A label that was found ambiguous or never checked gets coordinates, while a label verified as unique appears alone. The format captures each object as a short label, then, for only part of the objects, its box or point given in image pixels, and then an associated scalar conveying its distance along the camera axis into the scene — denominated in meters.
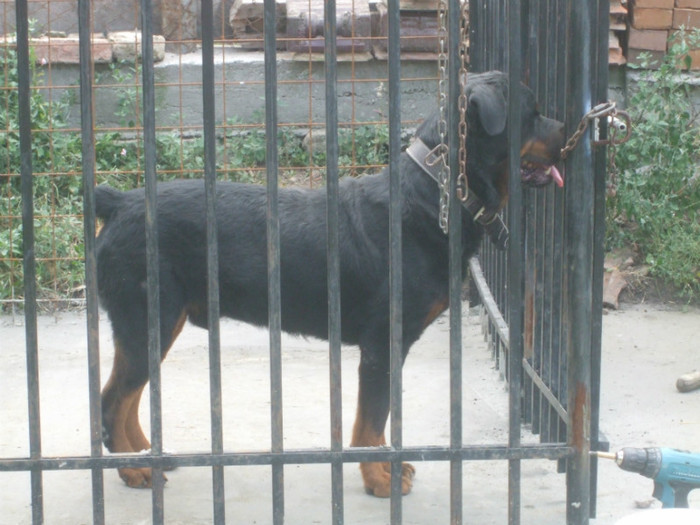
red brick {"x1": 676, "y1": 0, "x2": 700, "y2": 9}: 7.57
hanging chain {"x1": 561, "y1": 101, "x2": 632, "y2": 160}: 3.32
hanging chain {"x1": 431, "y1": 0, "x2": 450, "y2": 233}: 3.37
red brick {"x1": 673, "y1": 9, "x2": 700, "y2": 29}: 7.57
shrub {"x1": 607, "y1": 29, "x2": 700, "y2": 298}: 6.76
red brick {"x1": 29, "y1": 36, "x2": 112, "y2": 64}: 7.93
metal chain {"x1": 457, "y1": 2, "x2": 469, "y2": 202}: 3.22
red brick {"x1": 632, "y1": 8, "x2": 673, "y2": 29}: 7.57
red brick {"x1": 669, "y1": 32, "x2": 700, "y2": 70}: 7.47
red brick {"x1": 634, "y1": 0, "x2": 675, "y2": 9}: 7.55
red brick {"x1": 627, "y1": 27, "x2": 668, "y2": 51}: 7.62
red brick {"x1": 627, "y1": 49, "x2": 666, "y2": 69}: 7.65
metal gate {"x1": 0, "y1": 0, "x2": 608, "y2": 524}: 3.21
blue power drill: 3.06
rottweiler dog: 4.07
